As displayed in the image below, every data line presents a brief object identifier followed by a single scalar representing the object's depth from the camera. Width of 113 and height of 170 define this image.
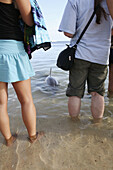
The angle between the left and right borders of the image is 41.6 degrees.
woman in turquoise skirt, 1.39
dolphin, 4.30
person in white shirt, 1.73
